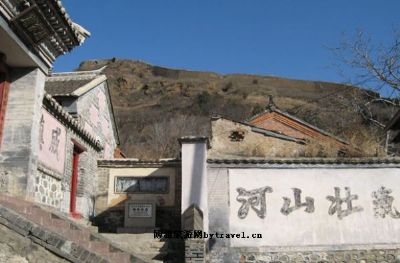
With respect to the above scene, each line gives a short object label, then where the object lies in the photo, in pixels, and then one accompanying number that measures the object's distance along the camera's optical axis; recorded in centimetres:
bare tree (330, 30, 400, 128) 1086
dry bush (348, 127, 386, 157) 1353
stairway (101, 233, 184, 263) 1045
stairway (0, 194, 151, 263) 560
